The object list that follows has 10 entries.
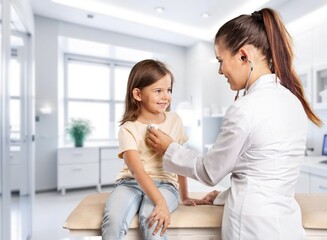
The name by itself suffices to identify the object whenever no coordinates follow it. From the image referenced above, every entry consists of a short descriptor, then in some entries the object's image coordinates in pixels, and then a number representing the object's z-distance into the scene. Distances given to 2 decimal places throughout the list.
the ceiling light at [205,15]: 3.59
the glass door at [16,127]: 1.49
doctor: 0.68
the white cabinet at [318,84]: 2.52
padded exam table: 0.84
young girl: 0.80
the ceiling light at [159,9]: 3.43
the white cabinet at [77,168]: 3.55
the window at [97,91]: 4.54
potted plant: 3.72
